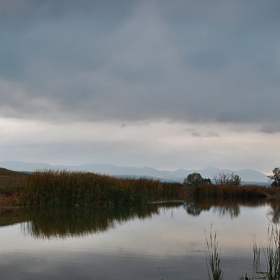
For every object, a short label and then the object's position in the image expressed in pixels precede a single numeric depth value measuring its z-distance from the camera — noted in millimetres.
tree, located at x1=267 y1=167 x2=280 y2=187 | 36031
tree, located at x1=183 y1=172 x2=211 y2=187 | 31862
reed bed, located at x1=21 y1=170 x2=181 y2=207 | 15461
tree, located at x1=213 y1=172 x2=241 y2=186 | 31797
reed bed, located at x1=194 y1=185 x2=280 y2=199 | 27141
